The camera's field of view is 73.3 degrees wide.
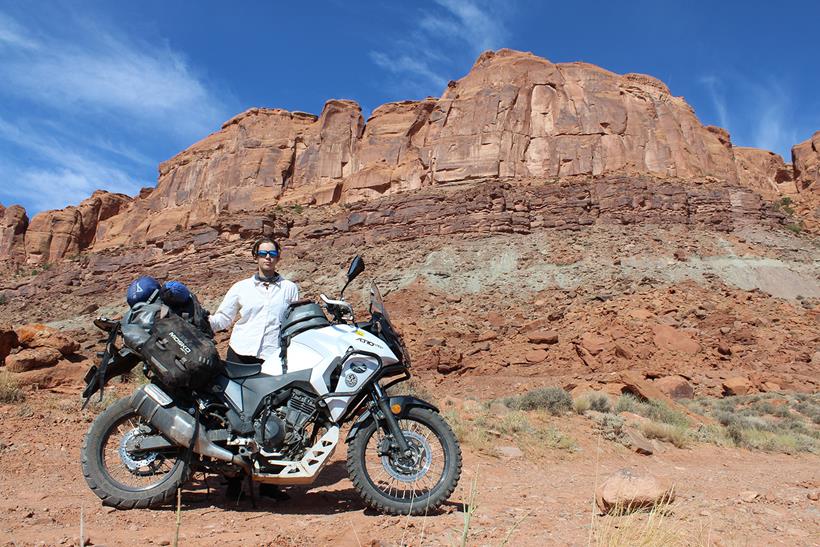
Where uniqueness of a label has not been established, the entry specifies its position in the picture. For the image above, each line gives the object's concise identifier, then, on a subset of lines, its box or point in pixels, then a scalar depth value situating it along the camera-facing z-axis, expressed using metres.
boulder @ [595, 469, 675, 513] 3.51
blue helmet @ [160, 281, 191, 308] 4.00
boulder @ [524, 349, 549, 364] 20.69
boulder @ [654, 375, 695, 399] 14.70
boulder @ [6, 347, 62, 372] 8.30
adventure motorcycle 3.68
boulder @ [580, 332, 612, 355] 19.92
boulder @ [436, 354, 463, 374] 21.11
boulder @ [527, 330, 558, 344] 22.03
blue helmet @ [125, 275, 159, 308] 4.19
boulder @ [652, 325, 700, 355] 19.83
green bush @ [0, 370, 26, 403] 6.98
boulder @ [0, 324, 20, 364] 8.91
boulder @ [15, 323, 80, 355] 9.31
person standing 4.19
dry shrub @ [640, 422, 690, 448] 8.44
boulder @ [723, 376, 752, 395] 16.38
